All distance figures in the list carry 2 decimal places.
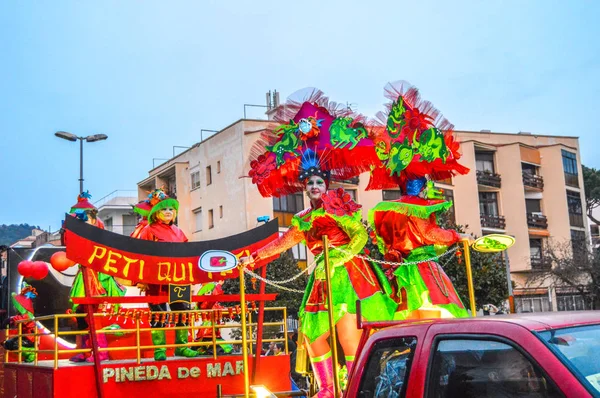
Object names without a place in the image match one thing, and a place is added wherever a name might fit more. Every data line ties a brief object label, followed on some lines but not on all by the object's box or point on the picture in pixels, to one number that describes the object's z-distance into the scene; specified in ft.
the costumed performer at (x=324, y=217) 22.11
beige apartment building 109.91
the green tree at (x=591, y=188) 177.17
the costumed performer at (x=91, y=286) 29.68
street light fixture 74.84
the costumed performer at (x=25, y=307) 36.86
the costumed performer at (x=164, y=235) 29.19
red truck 9.59
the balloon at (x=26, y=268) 39.04
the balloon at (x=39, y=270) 39.09
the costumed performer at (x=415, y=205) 22.16
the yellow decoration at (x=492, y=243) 20.84
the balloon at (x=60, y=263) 34.09
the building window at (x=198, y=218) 122.01
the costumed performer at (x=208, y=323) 32.22
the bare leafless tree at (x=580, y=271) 103.86
